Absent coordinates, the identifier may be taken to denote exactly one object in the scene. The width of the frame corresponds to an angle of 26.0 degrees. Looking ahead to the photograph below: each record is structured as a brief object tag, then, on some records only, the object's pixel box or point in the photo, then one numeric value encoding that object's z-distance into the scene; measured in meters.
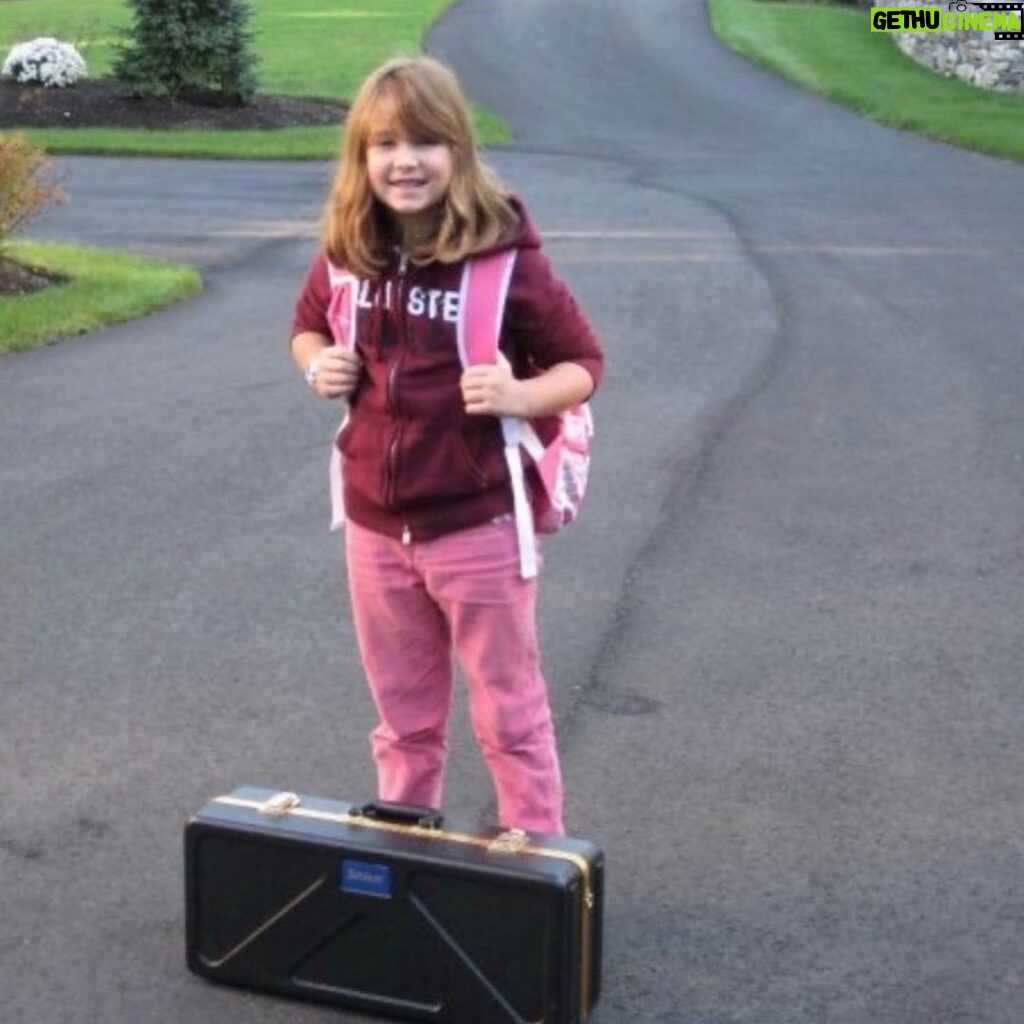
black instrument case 3.82
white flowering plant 27.69
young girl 3.97
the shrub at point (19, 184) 12.79
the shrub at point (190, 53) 26.70
